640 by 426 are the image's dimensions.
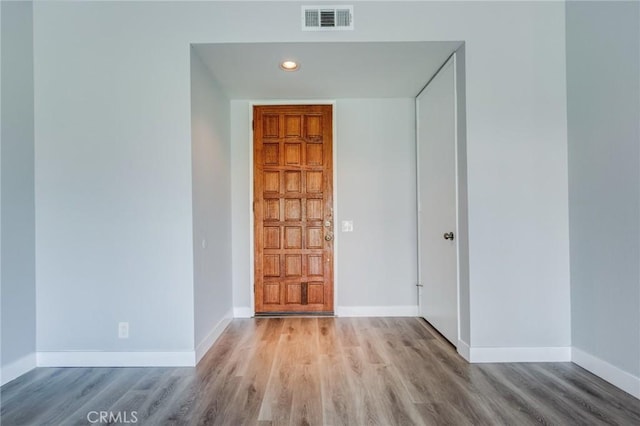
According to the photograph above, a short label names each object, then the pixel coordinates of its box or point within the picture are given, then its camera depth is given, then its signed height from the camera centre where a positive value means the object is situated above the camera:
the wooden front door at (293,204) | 3.53 +0.13
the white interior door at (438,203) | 2.63 +0.10
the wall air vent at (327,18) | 2.36 +1.49
